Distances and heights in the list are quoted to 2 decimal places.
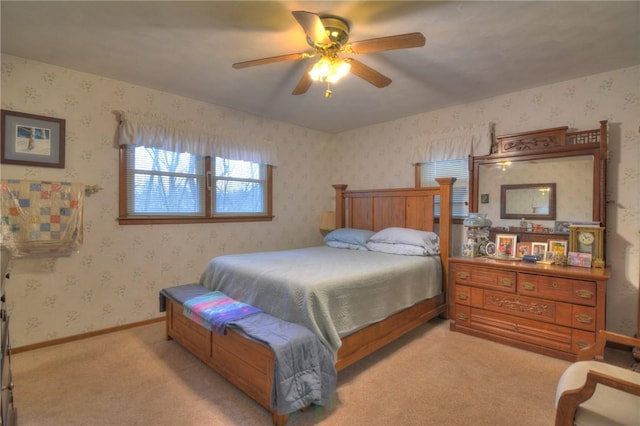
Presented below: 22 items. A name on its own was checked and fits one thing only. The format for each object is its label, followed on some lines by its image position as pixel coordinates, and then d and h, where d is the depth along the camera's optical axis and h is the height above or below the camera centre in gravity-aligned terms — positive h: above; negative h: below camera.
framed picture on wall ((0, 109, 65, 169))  2.55 +0.58
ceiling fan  1.78 +1.00
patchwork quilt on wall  2.51 -0.08
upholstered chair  1.21 -0.80
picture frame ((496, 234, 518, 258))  3.11 -0.35
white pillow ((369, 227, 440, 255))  3.36 -0.32
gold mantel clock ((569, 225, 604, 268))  2.64 -0.27
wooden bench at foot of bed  1.81 -1.01
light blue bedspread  2.10 -0.60
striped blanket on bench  2.11 -0.74
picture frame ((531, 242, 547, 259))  2.96 -0.37
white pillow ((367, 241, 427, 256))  3.30 -0.43
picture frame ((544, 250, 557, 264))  2.82 -0.42
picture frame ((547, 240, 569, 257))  2.81 -0.33
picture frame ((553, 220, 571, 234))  2.92 -0.15
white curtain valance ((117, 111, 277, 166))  3.10 +0.79
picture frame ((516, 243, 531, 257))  3.06 -0.38
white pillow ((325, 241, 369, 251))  3.78 -0.45
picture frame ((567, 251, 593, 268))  2.64 -0.42
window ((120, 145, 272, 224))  3.21 +0.24
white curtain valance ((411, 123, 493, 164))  3.45 +0.78
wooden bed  1.91 -0.93
